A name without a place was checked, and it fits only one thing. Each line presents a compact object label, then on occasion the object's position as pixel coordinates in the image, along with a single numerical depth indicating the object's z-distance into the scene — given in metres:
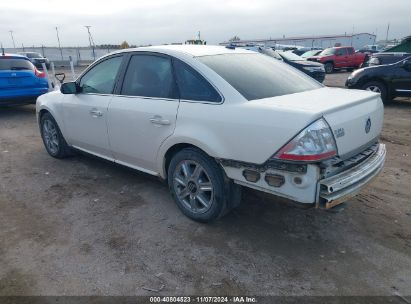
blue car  8.58
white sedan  2.69
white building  55.59
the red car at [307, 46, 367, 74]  22.73
